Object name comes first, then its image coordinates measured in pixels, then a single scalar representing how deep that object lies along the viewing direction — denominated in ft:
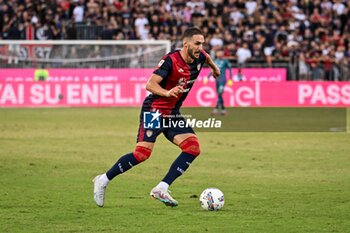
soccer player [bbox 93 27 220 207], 36.65
